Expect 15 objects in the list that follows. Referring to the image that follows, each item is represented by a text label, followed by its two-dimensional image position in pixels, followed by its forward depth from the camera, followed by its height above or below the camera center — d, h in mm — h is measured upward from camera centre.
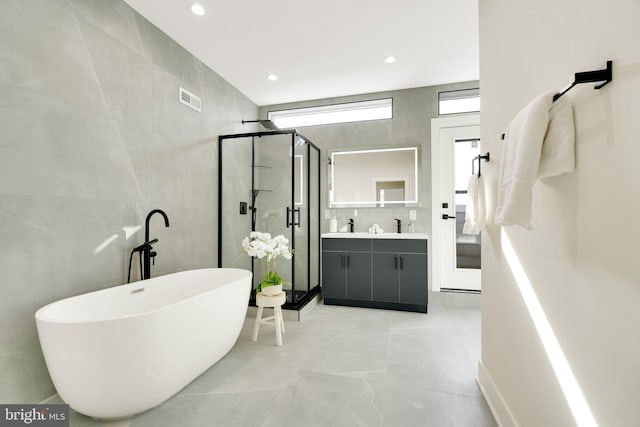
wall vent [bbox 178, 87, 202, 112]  2889 +1205
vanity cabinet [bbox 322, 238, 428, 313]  3416 -713
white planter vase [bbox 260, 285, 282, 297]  2646 -697
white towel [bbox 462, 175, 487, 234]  1832 +56
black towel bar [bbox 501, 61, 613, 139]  733 +357
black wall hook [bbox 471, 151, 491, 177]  1822 +365
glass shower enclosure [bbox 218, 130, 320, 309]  3479 +192
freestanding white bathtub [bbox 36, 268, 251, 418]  1382 -699
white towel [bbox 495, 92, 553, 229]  942 +178
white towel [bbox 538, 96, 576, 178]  892 +234
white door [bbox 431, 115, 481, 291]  3717 +136
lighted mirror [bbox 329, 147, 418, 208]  3896 +515
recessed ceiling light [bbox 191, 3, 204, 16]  2354 +1712
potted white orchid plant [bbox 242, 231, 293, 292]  2686 -319
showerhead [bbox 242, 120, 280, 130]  3693 +1207
